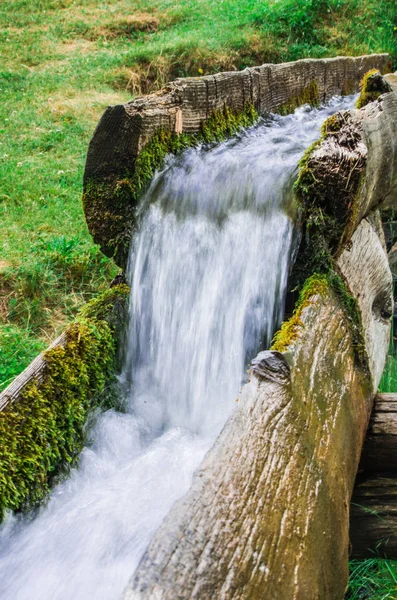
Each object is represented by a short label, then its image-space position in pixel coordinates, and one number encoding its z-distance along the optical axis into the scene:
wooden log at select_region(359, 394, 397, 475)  3.01
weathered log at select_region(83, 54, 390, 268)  3.35
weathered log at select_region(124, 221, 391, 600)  1.55
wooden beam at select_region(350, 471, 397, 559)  2.88
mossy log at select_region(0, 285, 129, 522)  2.51
